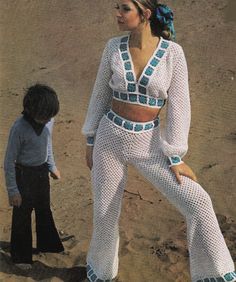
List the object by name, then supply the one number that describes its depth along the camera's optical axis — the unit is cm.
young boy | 384
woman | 344
